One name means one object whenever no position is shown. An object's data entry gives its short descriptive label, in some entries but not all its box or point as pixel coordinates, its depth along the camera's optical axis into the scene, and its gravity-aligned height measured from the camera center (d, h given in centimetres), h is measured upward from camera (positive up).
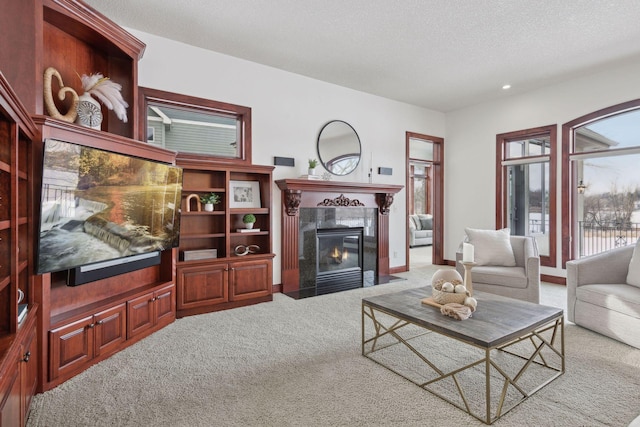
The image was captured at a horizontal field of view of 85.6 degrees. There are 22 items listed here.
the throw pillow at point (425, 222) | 970 -19
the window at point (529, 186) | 521 +49
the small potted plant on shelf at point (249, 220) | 412 -6
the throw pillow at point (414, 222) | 947 -18
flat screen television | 213 +6
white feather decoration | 267 +97
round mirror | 503 +102
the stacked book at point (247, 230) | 410 -18
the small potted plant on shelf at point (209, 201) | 388 +15
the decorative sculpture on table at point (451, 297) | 218 -55
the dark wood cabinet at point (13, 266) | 141 -27
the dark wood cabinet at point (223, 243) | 366 -34
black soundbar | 241 -42
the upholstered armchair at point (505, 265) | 367 -56
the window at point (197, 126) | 385 +106
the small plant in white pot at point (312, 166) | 467 +66
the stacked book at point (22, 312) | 180 -53
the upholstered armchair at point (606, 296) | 277 -68
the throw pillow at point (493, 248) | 407 -39
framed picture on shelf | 420 +26
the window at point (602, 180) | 455 +50
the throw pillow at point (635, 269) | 300 -46
